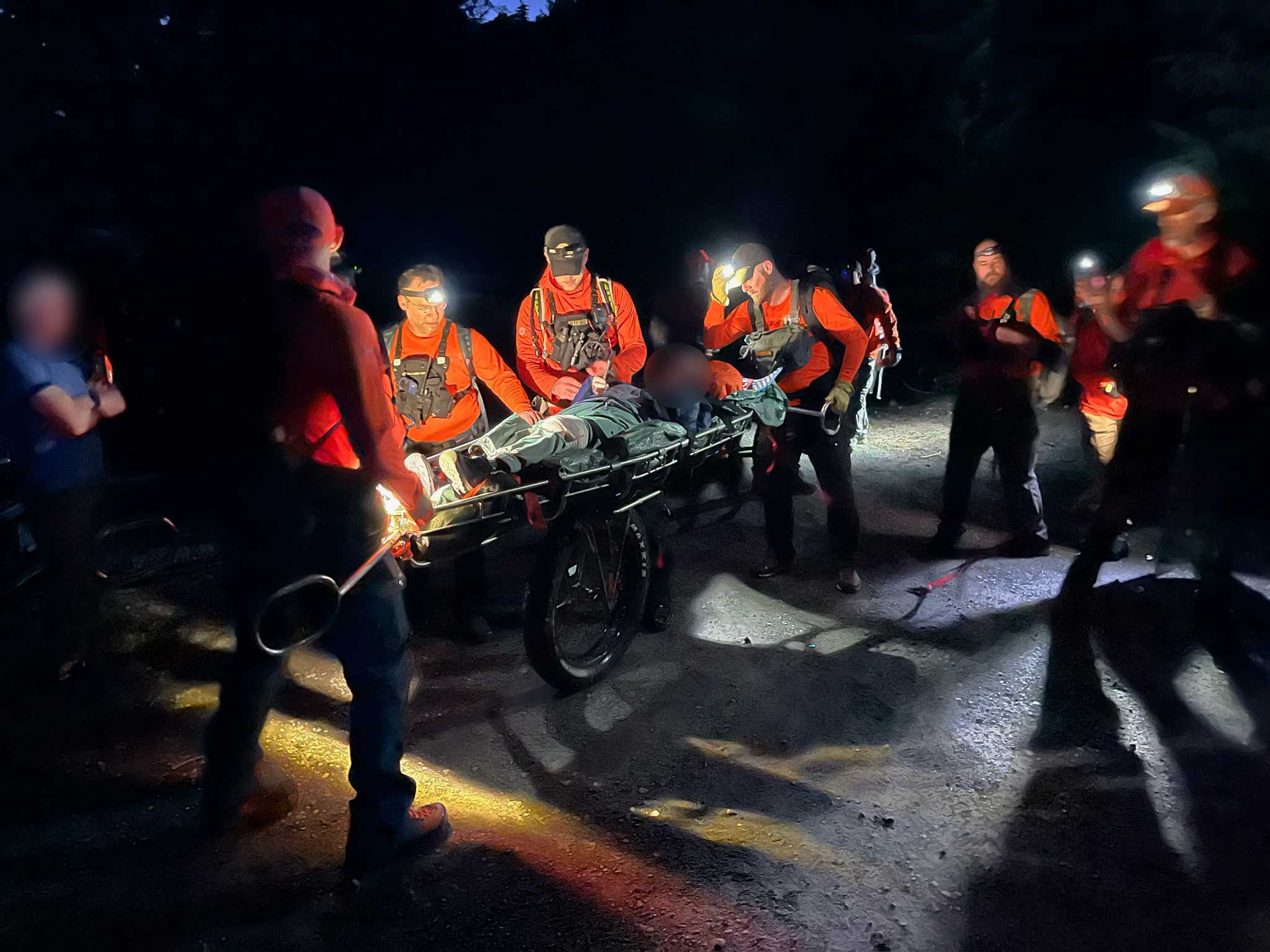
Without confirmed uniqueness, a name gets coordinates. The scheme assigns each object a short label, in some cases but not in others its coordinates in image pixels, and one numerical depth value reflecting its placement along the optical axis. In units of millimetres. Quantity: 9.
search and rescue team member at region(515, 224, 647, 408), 5434
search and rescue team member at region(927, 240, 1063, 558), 5363
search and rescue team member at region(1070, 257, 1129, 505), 5816
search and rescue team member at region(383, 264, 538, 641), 4691
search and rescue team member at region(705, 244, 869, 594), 5180
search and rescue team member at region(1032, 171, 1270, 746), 3969
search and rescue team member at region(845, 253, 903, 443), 5805
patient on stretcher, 3459
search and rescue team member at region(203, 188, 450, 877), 2393
